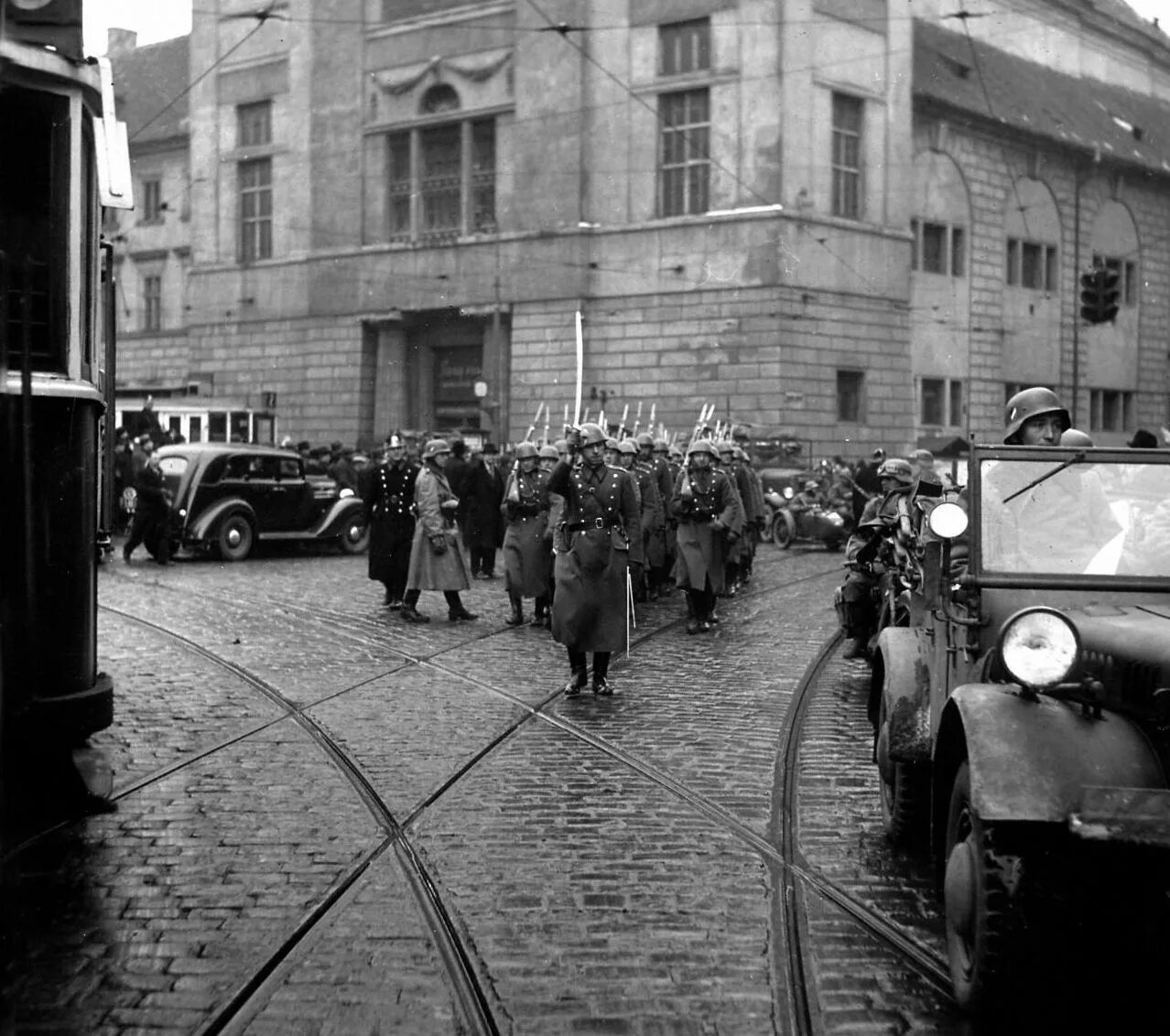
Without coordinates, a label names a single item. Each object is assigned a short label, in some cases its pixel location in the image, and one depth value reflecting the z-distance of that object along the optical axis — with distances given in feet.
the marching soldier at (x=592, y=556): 33.32
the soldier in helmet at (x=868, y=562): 37.11
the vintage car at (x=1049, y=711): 13.06
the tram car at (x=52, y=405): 20.40
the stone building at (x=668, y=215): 124.06
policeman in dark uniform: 51.37
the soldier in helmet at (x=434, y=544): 48.08
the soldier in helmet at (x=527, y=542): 48.11
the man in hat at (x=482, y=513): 65.16
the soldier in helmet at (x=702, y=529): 46.52
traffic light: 78.38
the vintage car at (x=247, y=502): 72.23
